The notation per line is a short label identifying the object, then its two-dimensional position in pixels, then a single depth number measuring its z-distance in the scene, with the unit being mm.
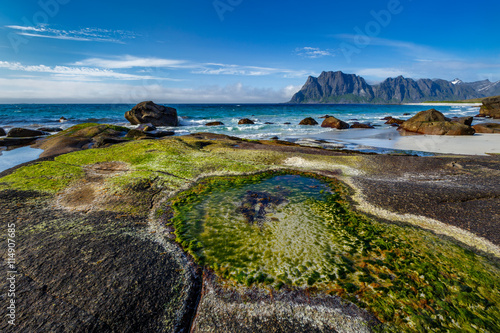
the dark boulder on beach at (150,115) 51156
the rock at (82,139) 20041
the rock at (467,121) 36938
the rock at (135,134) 28923
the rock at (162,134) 32438
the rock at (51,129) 38078
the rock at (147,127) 38269
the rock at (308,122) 55031
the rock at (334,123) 46625
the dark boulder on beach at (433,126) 32656
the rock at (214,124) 55525
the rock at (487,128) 33884
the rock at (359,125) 48031
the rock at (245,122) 57812
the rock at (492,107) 57344
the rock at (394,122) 54609
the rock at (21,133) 28102
